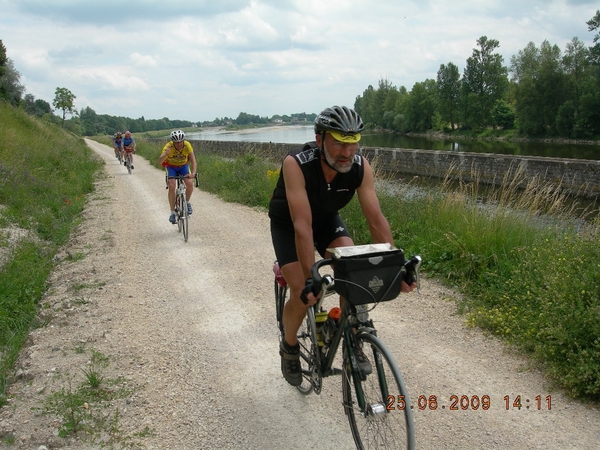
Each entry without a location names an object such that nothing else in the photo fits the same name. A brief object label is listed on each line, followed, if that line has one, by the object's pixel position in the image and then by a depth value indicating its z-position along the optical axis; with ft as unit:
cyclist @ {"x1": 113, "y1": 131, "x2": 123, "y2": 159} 93.76
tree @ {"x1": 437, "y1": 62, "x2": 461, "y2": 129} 314.96
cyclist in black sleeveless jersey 10.22
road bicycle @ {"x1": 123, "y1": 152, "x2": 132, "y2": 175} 76.23
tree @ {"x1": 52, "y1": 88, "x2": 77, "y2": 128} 225.15
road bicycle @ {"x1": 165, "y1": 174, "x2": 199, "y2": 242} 31.28
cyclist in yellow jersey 31.89
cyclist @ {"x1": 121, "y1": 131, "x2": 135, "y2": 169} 77.82
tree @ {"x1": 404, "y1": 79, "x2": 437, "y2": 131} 335.81
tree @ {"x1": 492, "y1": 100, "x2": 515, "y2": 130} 272.72
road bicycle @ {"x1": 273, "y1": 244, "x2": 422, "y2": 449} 8.66
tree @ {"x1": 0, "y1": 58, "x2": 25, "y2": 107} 135.47
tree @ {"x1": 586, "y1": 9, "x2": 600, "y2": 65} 211.47
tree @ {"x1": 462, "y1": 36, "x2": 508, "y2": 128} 288.10
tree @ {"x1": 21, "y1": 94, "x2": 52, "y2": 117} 195.29
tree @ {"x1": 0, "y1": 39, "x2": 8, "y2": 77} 94.10
